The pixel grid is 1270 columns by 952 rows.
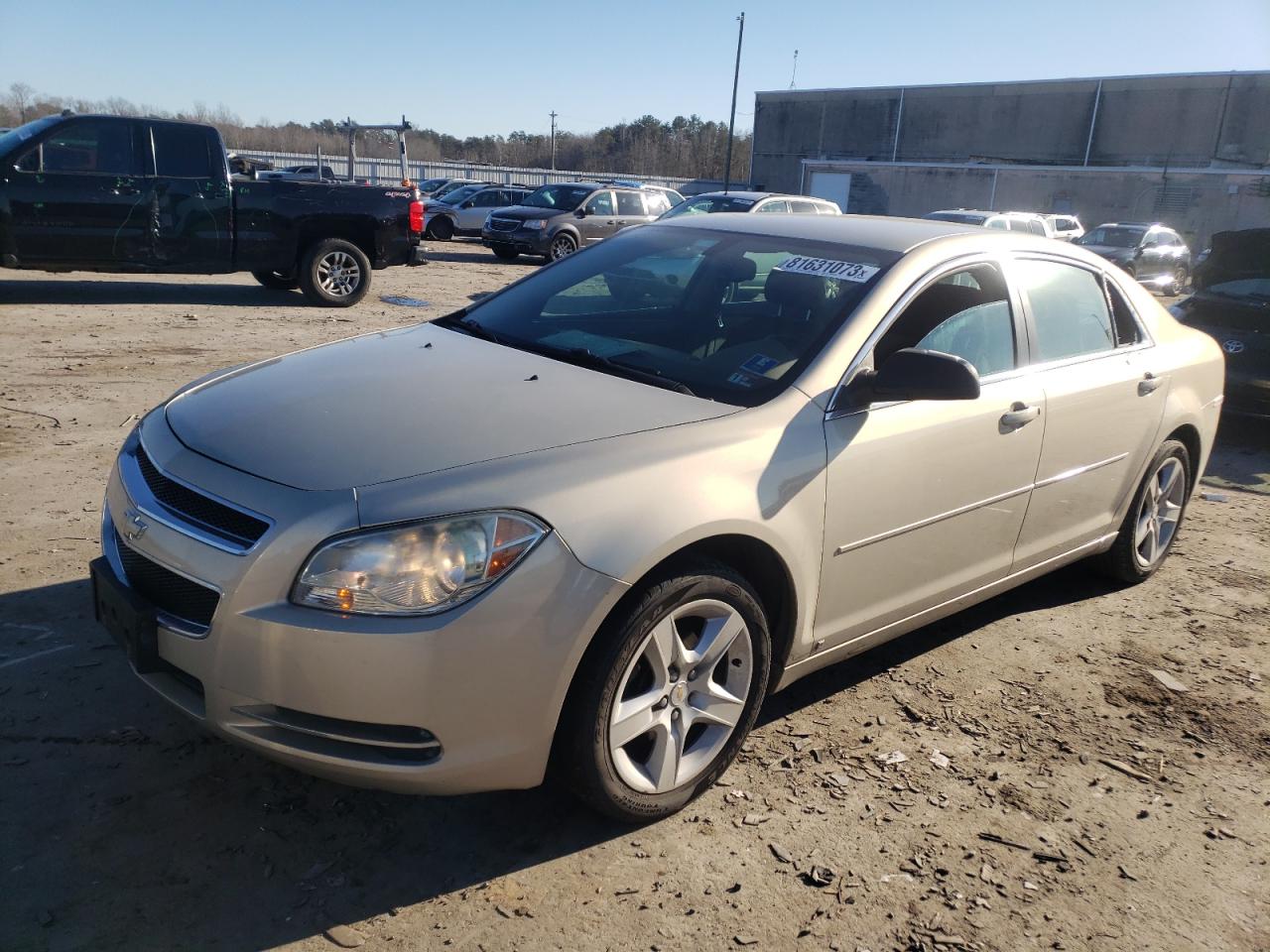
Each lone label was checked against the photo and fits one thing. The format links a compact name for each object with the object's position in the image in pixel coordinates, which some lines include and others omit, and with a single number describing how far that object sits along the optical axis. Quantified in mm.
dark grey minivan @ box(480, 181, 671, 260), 20250
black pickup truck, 10312
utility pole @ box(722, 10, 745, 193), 45550
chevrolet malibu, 2338
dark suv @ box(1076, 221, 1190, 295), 22438
